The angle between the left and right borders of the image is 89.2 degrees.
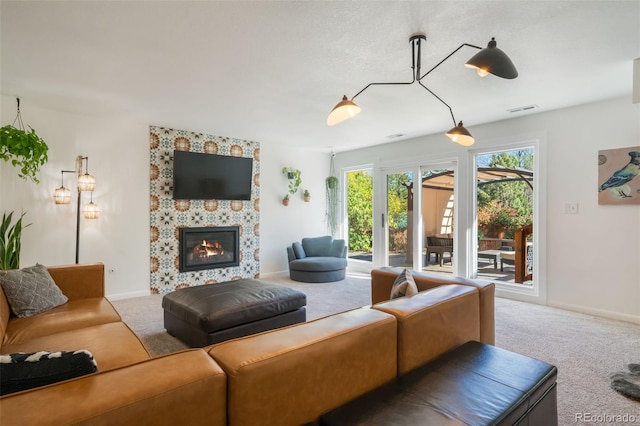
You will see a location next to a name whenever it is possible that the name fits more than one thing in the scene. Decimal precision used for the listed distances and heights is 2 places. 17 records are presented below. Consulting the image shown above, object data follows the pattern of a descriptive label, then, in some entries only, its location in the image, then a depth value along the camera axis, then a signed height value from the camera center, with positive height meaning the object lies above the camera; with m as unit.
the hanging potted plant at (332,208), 6.98 +0.26
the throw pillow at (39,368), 0.92 -0.45
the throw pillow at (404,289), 2.06 -0.44
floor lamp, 3.80 +0.30
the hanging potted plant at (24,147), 3.08 +0.68
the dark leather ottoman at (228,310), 2.61 -0.79
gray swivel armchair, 5.45 -0.69
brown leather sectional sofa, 0.83 -0.50
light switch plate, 3.90 +0.18
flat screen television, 4.95 +0.68
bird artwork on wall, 3.50 +0.53
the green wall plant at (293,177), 6.30 +0.83
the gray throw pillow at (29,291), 2.32 -0.56
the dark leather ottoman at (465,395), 1.15 -0.69
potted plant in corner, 3.29 -0.30
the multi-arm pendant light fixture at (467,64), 1.74 +0.84
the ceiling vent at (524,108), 3.90 +1.41
